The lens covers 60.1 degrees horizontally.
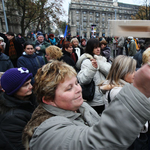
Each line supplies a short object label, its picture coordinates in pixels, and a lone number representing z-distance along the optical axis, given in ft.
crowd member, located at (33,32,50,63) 15.78
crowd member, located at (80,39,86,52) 22.58
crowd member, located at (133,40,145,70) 15.55
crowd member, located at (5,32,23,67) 16.20
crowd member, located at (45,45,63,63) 12.27
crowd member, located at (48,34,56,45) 28.86
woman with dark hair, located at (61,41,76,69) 13.94
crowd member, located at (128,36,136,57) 25.82
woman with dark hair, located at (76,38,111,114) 7.30
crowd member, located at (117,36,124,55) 28.78
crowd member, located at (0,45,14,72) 11.00
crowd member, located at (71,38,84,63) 18.40
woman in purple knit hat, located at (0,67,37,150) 4.23
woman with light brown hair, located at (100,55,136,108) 5.81
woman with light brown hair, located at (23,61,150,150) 1.88
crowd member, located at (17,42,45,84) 11.16
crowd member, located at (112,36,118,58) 32.05
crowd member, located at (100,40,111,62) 17.95
